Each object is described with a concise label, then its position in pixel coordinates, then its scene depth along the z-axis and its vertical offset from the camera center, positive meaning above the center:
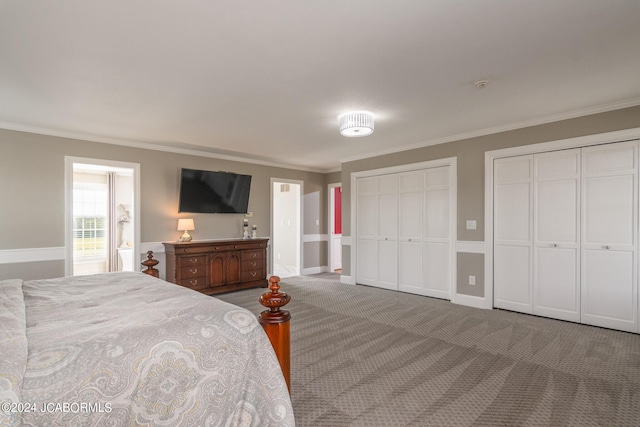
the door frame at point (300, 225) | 7.11 -0.20
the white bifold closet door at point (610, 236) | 3.39 -0.21
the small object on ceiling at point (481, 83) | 2.81 +1.16
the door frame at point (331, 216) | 7.57 +0.00
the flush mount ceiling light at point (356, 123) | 3.55 +1.02
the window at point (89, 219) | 6.17 -0.07
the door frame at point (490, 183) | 3.85 +0.44
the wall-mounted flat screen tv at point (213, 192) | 5.34 +0.42
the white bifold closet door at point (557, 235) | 3.73 -0.22
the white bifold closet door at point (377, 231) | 5.52 -0.26
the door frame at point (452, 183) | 4.71 +0.48
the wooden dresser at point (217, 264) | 4.91 -0.78
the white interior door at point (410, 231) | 5.18 -0.24
